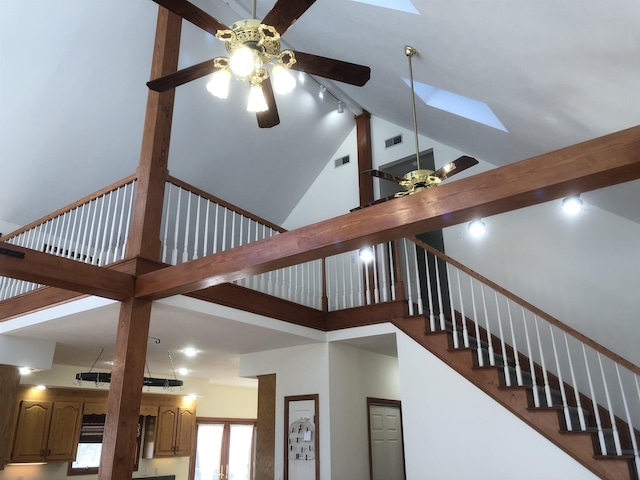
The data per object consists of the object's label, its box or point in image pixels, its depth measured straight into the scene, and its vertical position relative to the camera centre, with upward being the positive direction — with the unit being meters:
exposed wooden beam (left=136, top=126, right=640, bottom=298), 2.25 +1.13
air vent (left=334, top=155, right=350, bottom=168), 8.77 +4.52
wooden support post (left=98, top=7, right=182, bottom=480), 3.99 +1.54
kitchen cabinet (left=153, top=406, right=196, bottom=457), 9.11 -0.06
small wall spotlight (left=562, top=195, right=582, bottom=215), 5.05 +2.15
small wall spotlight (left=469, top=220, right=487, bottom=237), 6.02 +2.30
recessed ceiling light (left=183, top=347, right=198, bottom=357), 6.70 +1.01
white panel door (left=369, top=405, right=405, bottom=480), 6.52 -0.23
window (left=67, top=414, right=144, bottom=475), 8.13 -0.28
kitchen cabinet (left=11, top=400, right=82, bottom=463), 7.23 -0.03
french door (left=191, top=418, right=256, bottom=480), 10.21 -0.46
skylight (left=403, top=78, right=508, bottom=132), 5.32 +3.51
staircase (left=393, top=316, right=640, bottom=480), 4.01 +0.22
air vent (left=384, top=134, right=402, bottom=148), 8.18 +4.53
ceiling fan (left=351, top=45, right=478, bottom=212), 4.62 +2.31
